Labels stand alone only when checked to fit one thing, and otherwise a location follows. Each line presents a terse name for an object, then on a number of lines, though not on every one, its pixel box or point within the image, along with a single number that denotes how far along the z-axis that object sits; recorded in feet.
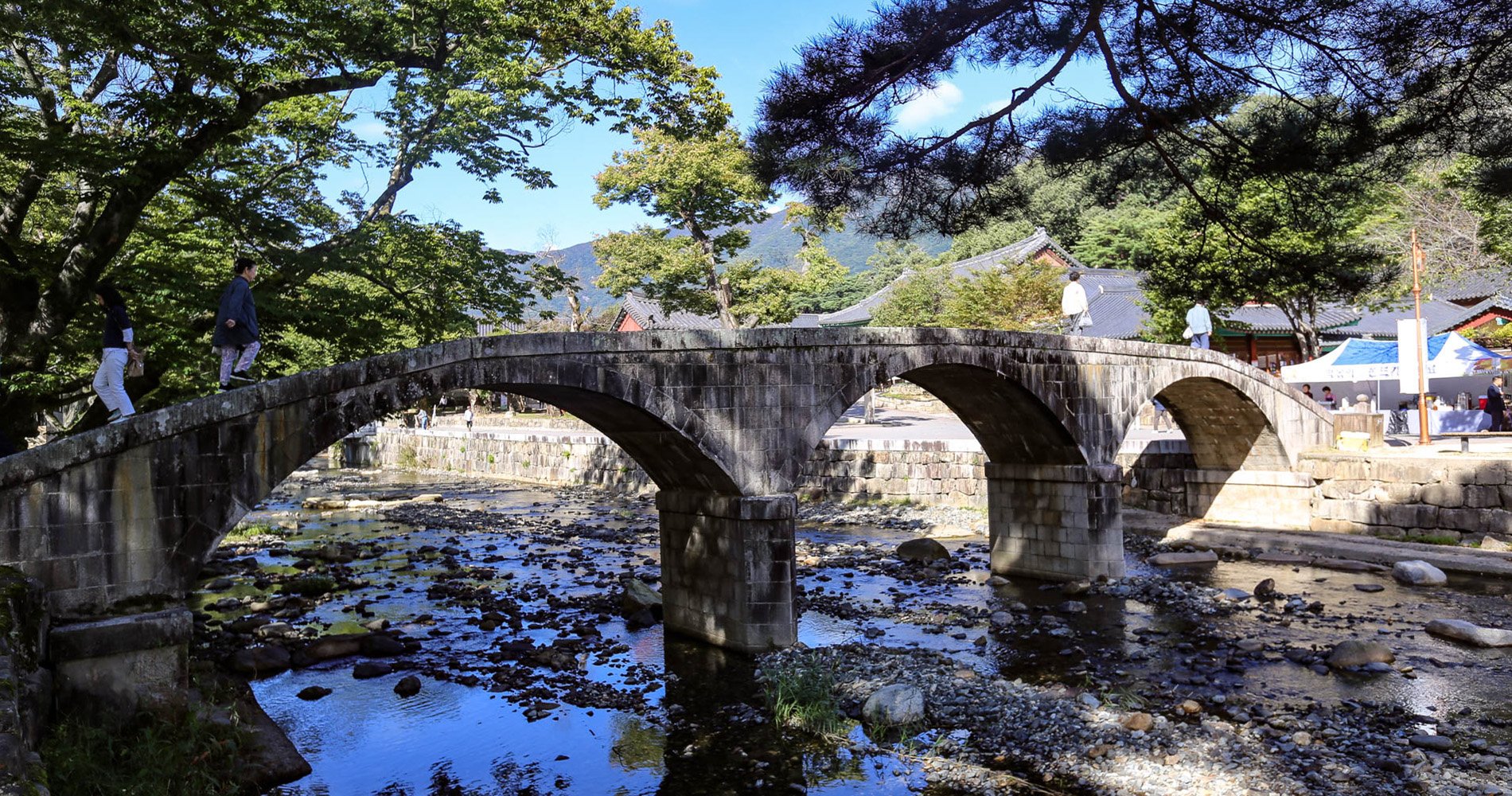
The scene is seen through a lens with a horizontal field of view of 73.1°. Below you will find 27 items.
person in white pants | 27.81
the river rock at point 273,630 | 42.55
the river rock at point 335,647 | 39.78
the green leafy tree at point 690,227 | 96.53
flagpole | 60.18
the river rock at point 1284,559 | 58.44
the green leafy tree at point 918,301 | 129.29
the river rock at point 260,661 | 37.19
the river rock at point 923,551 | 59.77
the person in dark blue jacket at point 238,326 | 29.45
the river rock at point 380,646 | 40.50
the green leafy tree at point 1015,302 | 107.34
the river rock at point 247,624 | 43.04
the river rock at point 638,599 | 46.19
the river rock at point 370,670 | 37.42
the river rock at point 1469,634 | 39.09
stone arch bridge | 25.77
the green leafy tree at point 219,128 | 36.50
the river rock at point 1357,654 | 36.42
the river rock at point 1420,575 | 51.01
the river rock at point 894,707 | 31.45
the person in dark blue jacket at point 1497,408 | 81.20
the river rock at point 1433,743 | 27.96
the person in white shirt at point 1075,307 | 52.65
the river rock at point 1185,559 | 59.62
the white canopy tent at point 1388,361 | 73.10
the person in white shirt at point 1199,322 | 61.41
